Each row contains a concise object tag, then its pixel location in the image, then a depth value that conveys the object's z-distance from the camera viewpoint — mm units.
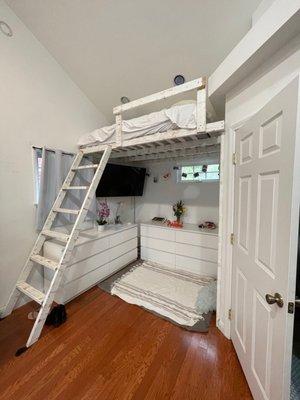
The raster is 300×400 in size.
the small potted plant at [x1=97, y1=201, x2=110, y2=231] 3332
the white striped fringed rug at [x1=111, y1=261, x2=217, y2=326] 2094
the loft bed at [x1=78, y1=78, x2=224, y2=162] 1706
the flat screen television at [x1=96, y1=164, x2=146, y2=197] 3020
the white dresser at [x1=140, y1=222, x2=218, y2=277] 2791
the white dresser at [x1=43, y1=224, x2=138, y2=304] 2252
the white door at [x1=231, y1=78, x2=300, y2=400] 849
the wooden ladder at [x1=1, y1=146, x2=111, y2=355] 1720
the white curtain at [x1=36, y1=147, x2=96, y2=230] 2289
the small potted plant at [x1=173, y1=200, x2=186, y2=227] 3361
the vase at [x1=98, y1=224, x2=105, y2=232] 2906
